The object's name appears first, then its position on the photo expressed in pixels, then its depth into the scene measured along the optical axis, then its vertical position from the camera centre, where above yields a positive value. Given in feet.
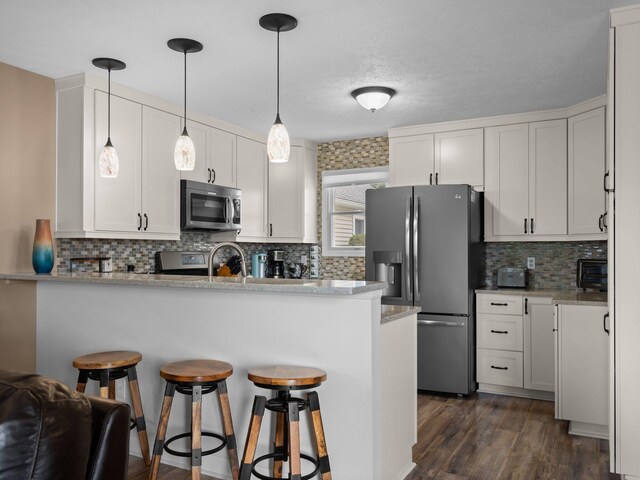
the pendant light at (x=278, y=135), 8.20 +1.77
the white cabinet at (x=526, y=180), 13.87 +1.85
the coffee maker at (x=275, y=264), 18.19 -0.66
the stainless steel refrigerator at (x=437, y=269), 13.65 -0.64
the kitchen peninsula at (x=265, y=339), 7.50 -1.58
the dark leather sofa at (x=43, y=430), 3.30 -1.25
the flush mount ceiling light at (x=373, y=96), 11.99 +3.52
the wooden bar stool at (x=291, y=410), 6.71 -2.24
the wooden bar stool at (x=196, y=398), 7.36 -2.30
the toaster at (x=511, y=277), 14.66 -0.90
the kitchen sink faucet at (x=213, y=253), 9.25 -0.18
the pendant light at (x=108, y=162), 9.79 +1.59
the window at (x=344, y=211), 17.80 +1.22
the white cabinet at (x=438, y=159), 14.96 +2.63
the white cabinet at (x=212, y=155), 14.21 +2.62
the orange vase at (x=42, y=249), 10.29 -0.08
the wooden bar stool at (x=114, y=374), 8.18 -2.13
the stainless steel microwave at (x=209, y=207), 13.73 +1.09
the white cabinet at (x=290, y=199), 17.38 +1.59
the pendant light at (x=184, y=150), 8.95 +1.67
